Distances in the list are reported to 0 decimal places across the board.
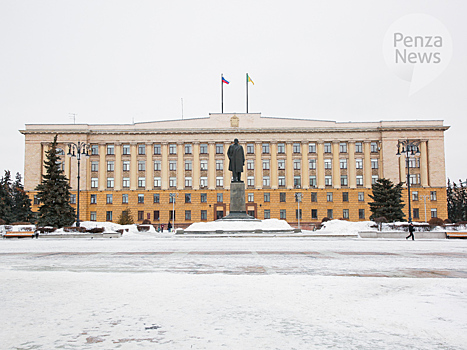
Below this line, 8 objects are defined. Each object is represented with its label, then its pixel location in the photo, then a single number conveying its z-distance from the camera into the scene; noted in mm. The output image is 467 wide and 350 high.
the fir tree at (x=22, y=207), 62631
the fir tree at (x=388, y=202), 47750
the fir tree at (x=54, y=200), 43406
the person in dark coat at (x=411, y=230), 28919
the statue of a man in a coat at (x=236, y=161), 37812
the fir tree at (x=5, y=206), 60812
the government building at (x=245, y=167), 75062
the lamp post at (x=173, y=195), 71550
